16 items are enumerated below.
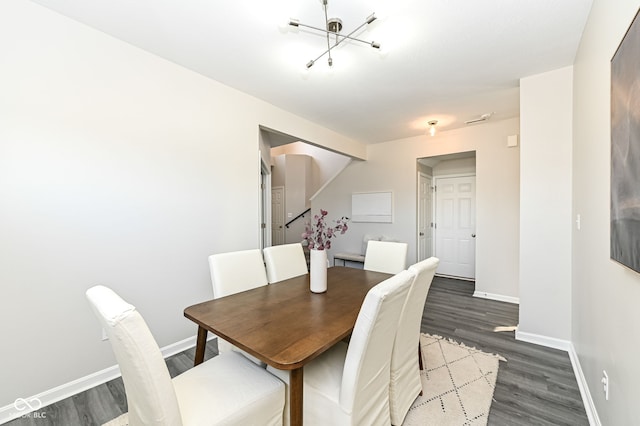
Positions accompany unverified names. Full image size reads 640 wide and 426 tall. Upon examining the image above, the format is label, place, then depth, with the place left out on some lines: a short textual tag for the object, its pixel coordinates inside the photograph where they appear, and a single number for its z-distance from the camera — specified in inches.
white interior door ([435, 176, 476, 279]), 187.2
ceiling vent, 139.6
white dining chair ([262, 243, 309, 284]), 90.9
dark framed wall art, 37.8
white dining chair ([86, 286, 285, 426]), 34.5
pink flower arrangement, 74.0
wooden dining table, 43.6
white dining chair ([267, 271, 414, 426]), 43.1
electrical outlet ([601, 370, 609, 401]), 52.5
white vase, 74.4
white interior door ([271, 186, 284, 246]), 288.5
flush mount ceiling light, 146.1
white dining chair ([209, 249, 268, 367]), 73.6
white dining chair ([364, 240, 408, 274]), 101.7
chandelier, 65.9
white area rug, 63.3
